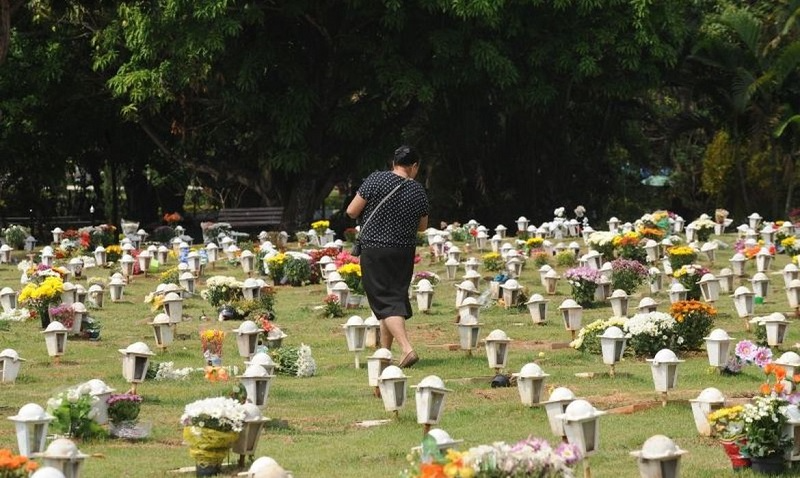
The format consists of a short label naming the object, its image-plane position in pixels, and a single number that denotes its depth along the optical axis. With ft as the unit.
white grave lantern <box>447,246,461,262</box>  74.79
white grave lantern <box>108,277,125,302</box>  67.87
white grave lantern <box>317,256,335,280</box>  70.90
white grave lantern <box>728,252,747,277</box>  70.90
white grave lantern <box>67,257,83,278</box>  76.64
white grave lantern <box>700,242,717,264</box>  77.61
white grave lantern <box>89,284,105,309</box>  65.36
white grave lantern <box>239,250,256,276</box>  76.37
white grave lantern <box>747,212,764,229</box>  90.38
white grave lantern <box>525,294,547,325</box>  57.21
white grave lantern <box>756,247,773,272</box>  71.10
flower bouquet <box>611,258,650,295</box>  65.41
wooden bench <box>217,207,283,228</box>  107.86
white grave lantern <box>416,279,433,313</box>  62.03
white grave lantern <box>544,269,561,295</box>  67.87
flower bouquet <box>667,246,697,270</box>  70.69
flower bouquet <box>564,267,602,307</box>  62.44
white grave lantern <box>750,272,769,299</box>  61.62
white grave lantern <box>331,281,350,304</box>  61.72
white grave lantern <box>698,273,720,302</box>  60.90
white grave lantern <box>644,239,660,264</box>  74.64
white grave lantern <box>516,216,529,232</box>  92.48
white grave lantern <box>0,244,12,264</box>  88.38
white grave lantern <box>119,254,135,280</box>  76.23
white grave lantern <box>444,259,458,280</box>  72.84
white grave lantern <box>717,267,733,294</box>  66.23
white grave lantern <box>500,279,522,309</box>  62.18
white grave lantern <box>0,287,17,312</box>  60.18
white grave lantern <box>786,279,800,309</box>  57.88
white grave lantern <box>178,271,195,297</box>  67.67
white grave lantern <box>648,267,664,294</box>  65.62
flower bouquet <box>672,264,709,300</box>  63.21
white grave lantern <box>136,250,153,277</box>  78.33
